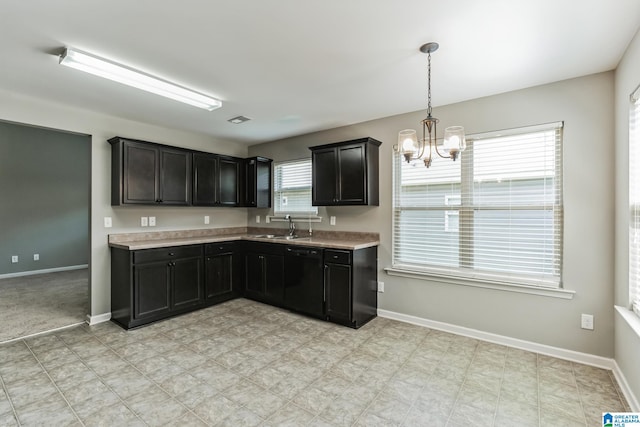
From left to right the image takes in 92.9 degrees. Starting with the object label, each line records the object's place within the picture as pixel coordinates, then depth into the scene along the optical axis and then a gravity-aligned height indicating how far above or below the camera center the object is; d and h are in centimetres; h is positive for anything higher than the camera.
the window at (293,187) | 463 +38
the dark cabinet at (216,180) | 436 +48
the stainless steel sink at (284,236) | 443 -39
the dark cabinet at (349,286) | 342 -87
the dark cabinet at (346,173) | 367 +49
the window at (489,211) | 282 +0
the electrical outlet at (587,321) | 262 -96
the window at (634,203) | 208 +6
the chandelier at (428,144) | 207 +48
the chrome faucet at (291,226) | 466 -23
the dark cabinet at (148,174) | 360 +48
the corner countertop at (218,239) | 356 -38
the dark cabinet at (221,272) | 413 -85
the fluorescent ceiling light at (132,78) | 225 +114
